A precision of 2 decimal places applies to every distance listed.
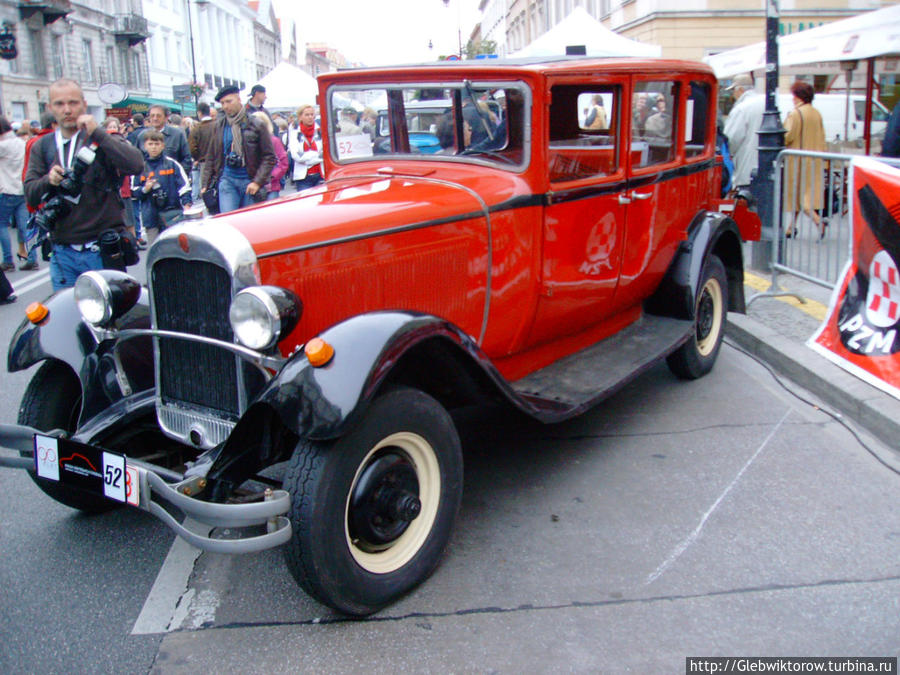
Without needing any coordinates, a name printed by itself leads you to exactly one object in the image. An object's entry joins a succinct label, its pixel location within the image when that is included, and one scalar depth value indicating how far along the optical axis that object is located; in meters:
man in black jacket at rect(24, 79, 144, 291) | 4.91
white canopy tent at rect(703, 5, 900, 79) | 10.16
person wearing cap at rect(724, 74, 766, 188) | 9.43
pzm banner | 4.38
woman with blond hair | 11.17
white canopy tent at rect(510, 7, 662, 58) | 12.92
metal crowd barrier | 5.41
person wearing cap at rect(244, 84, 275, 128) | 10.49
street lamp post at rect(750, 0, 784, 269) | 6.84
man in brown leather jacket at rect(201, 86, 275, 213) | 7.57
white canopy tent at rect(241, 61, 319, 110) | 20.12
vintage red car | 2.48
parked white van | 15.55
